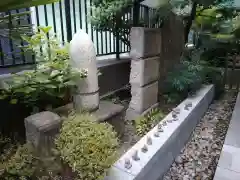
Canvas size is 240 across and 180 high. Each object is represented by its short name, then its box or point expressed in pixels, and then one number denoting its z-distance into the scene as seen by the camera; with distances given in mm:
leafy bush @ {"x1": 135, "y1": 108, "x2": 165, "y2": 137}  3195
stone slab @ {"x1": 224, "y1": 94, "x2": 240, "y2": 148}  3091
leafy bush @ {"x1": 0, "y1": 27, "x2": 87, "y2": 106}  2014
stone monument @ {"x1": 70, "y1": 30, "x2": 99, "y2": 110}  2400
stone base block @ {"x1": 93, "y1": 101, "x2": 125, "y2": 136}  2603
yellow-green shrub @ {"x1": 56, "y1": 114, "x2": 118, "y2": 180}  1608
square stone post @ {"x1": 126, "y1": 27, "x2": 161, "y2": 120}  3312
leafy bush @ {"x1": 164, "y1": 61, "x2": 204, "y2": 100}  3873
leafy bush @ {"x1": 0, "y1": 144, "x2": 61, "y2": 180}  1669
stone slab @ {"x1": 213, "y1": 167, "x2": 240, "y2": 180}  2336
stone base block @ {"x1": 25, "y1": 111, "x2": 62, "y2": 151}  1833
